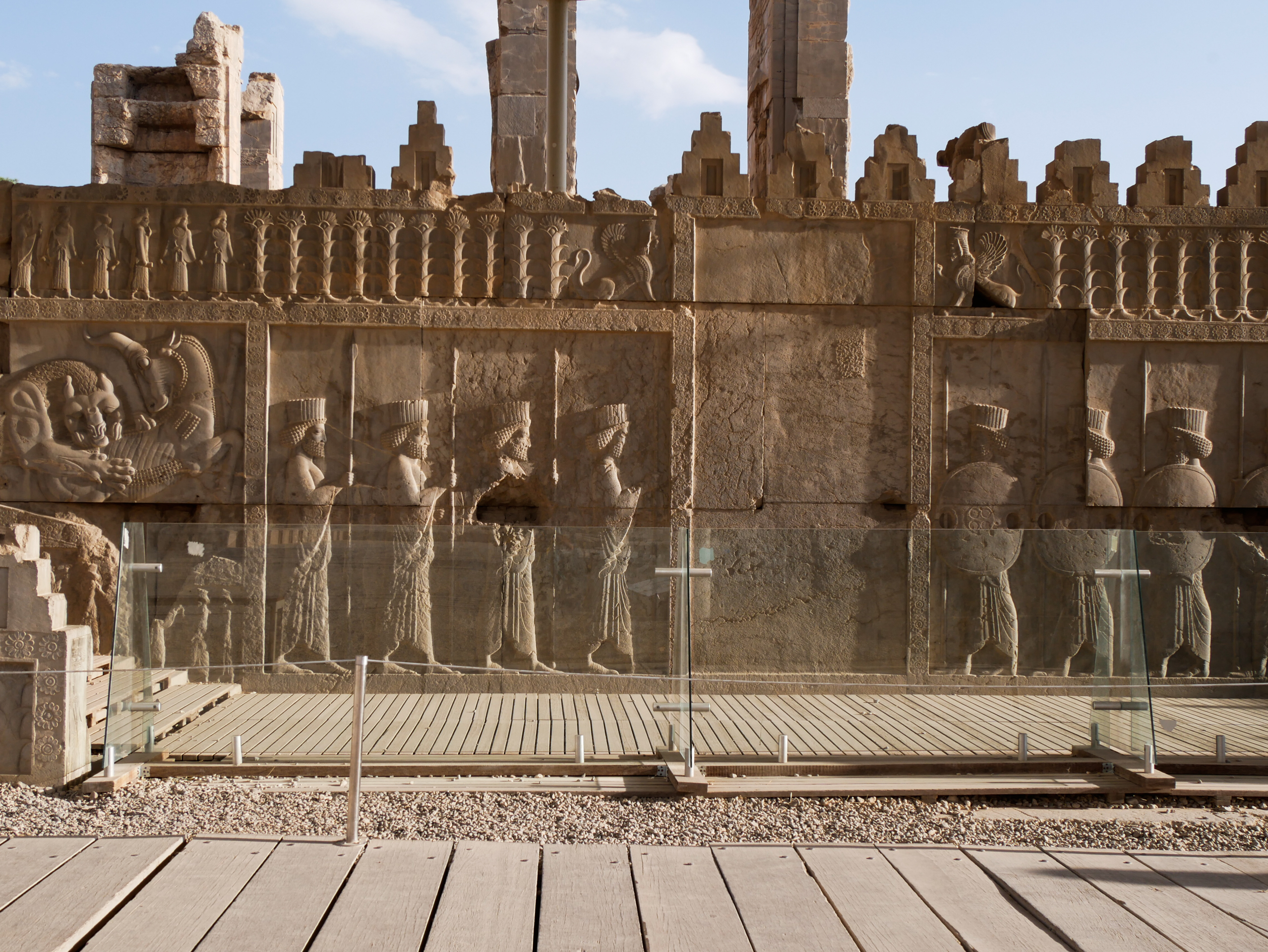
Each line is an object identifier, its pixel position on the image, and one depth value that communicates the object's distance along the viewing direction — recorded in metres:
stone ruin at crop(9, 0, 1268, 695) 8.34
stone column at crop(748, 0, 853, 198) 12.36
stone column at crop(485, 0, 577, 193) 11.89
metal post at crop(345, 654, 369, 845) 3.75
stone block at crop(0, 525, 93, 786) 5.57
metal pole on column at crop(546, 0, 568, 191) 10.48
